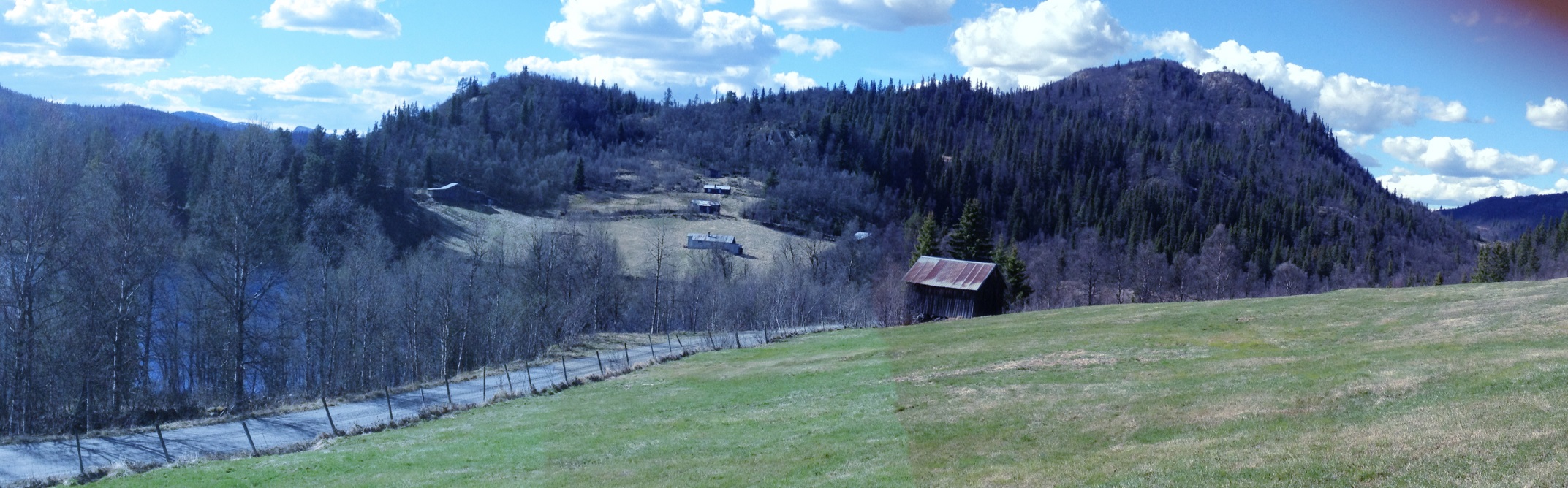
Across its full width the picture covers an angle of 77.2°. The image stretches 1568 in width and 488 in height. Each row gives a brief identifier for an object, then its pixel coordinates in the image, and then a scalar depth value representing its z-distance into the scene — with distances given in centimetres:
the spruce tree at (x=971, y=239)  8950
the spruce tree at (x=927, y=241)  8962
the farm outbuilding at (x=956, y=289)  7356
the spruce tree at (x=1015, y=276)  9388
